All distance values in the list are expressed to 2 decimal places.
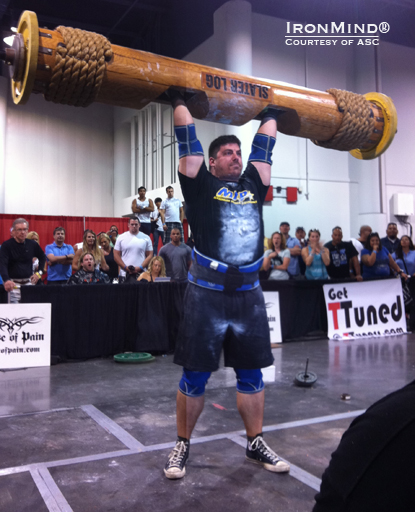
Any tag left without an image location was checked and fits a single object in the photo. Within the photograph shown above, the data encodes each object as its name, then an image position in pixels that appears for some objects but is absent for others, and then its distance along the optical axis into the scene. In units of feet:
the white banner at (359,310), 23.82
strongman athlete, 7.79
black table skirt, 18.48
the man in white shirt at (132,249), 23.49
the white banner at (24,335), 17.03
